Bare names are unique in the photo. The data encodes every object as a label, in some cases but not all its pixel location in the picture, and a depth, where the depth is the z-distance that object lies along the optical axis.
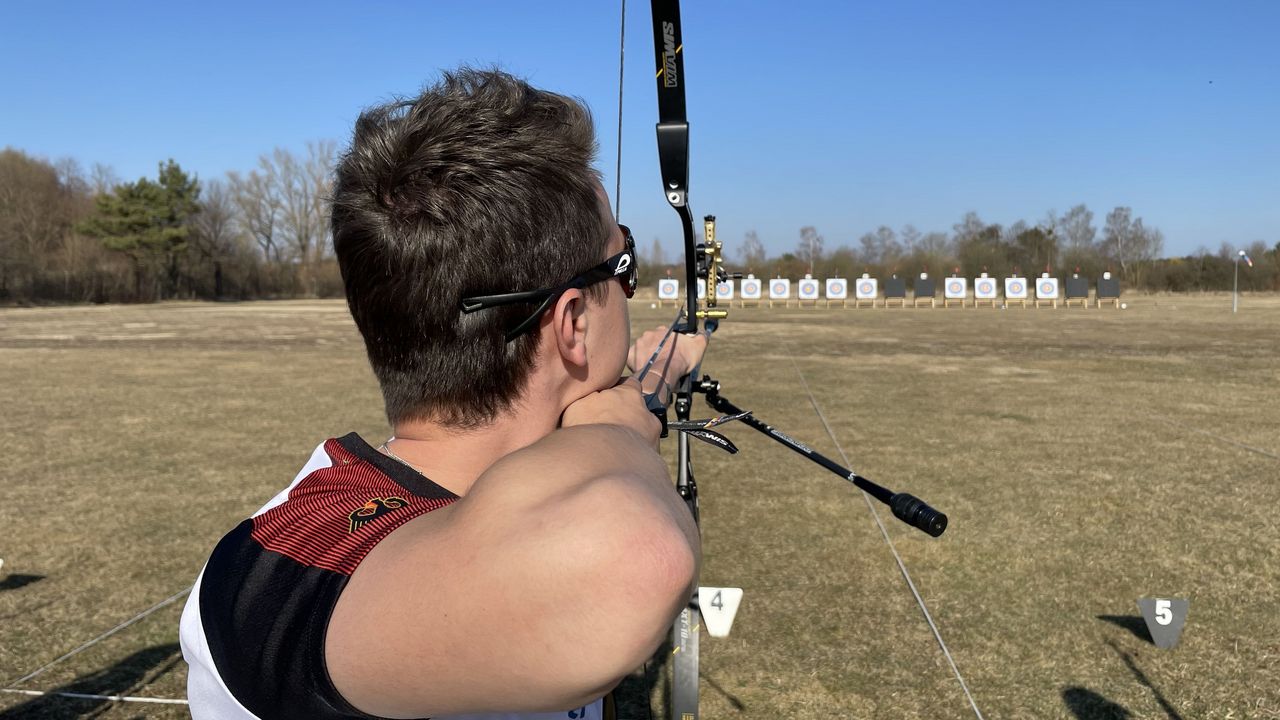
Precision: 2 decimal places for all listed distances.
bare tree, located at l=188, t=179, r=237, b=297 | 54.34
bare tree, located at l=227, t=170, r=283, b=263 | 69.25
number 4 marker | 3.16
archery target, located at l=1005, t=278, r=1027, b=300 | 41.62
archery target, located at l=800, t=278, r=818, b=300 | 43.12
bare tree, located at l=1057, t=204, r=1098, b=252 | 62.31
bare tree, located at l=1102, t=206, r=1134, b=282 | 62.81
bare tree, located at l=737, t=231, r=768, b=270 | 58.09
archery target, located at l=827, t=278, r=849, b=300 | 43.12
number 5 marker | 3.56
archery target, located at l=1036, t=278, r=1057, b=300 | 41.16
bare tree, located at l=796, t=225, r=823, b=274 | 58.31
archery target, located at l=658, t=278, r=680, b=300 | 39.88
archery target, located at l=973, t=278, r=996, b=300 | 42.28
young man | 0.52
